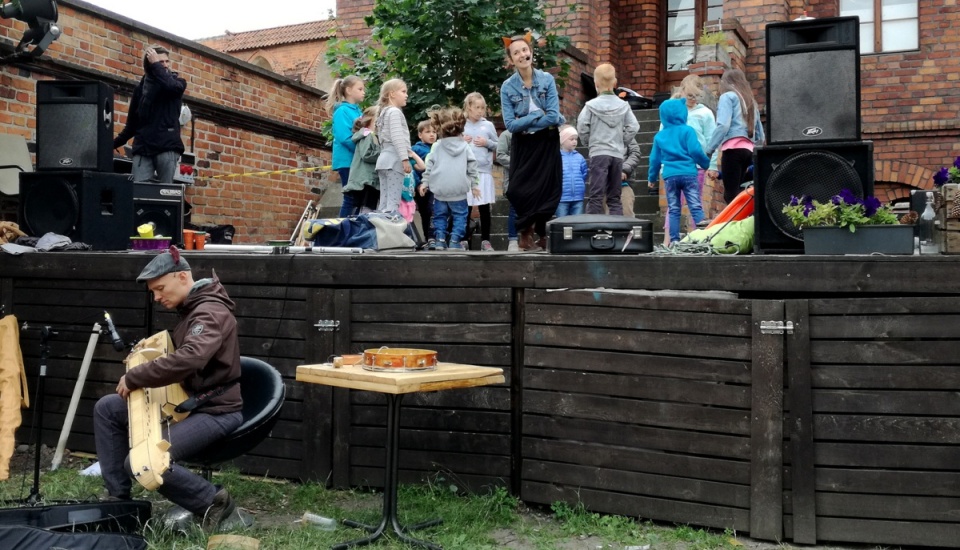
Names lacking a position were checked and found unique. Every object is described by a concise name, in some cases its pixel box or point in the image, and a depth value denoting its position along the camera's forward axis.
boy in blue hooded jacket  8.67
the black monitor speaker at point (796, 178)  5.43
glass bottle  5.35
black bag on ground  4.45
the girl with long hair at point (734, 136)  8.56
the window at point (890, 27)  13.07
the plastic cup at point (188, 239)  9.02
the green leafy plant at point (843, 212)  5.19
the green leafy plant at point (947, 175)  5.34
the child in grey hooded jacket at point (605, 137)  8.45
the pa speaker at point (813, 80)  5.50
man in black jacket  8.62
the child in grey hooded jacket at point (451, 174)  8.27
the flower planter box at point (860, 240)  5.13
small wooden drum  4.77
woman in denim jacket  7.66
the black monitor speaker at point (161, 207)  8.09
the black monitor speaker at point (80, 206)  7.51
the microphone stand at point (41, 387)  5.74
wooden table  4.57
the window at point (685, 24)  15.02
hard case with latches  5.76
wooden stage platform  4.97
